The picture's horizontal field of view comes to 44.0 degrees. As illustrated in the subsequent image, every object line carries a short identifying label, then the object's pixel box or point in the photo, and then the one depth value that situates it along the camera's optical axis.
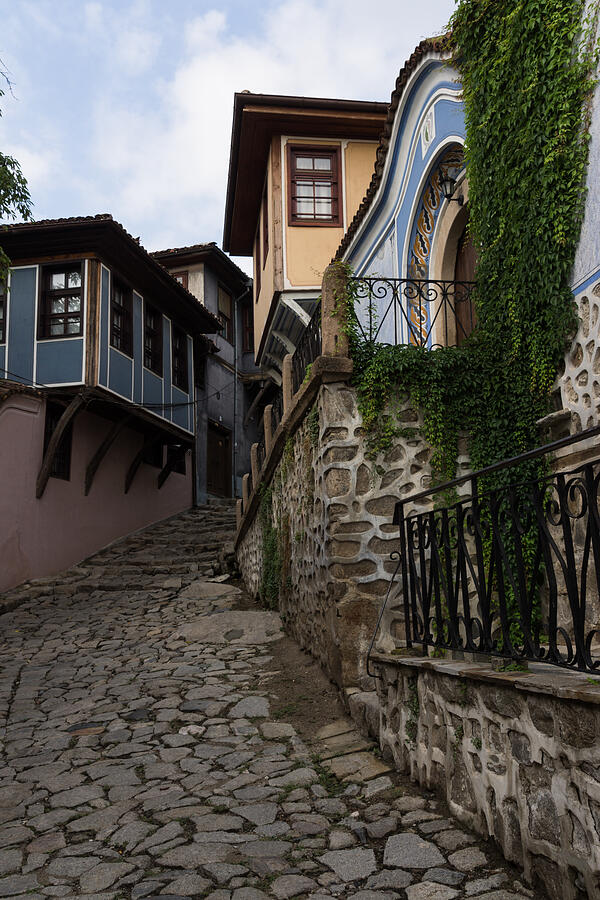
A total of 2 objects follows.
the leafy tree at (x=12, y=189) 8.84
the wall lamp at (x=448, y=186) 7.63
